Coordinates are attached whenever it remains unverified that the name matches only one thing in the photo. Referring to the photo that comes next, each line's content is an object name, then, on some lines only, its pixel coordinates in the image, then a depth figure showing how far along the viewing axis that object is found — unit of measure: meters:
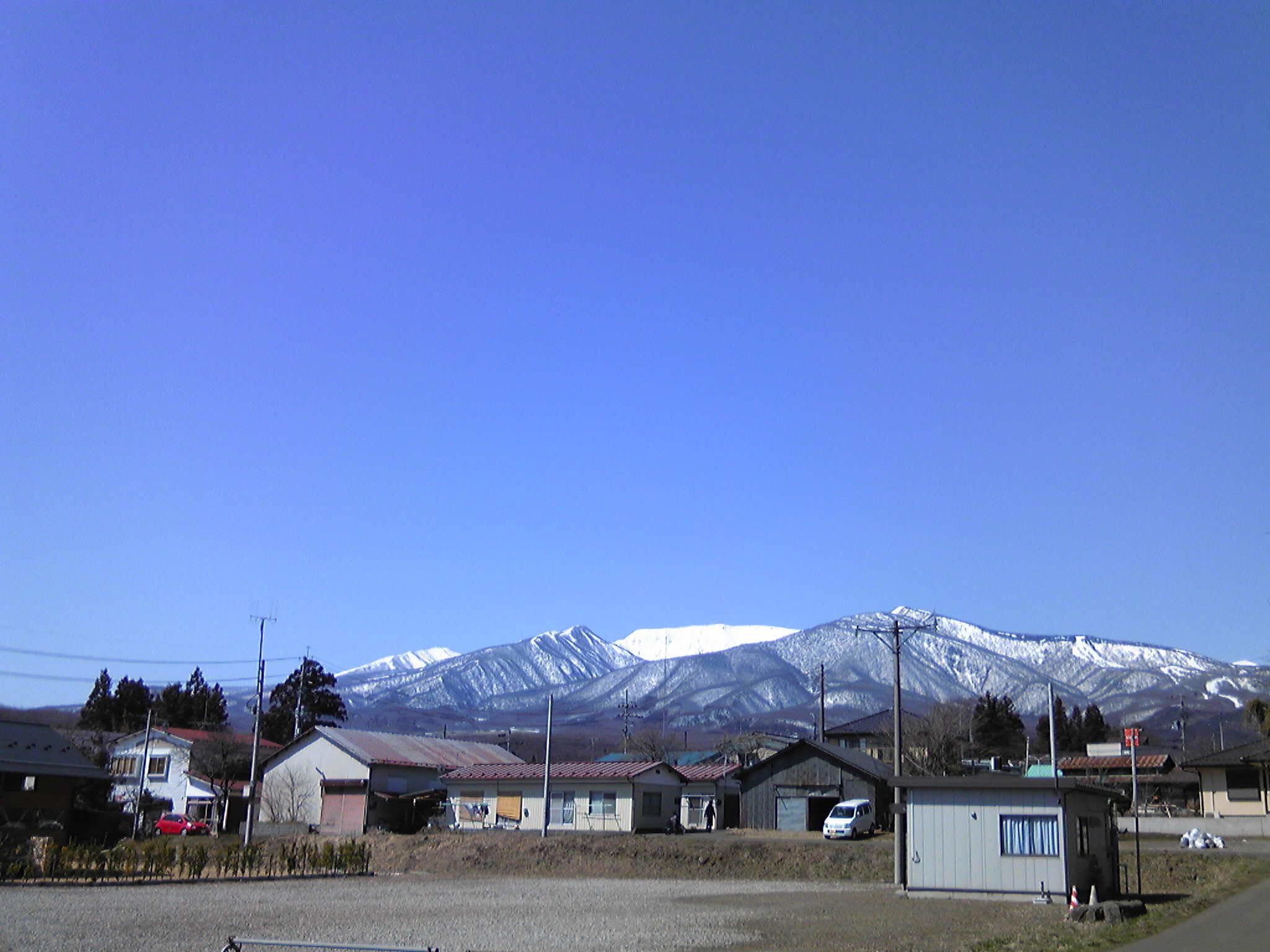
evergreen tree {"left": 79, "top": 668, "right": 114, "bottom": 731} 84.75
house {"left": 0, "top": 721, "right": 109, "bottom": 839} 43.12
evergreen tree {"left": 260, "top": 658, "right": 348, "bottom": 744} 87.44
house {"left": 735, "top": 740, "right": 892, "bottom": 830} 50.66
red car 54.53
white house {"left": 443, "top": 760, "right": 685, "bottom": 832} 50.00
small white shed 25.38
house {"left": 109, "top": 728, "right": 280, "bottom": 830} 62.22
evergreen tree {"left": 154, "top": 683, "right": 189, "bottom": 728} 88.12
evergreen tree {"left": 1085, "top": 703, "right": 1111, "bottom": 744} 103.88
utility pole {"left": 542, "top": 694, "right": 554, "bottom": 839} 47.28
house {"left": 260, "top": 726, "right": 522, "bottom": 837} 55.12
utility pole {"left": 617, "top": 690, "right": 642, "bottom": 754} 94.25
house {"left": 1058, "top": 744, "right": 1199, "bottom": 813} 61.09
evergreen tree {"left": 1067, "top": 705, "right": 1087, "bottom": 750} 104.12
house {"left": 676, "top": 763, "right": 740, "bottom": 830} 54.44
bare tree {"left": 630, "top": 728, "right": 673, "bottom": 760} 88.38
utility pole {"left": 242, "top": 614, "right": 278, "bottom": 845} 44.53
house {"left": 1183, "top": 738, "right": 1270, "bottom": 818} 49.88
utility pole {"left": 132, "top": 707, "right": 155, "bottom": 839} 51.01
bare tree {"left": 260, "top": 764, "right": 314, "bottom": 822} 56.97
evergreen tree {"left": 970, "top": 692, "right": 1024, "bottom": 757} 94.75
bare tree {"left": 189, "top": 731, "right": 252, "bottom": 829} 62.19
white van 44.91
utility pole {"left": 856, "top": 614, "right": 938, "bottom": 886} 29.28
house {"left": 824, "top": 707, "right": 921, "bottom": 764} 77.17
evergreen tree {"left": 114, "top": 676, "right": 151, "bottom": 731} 84.88
